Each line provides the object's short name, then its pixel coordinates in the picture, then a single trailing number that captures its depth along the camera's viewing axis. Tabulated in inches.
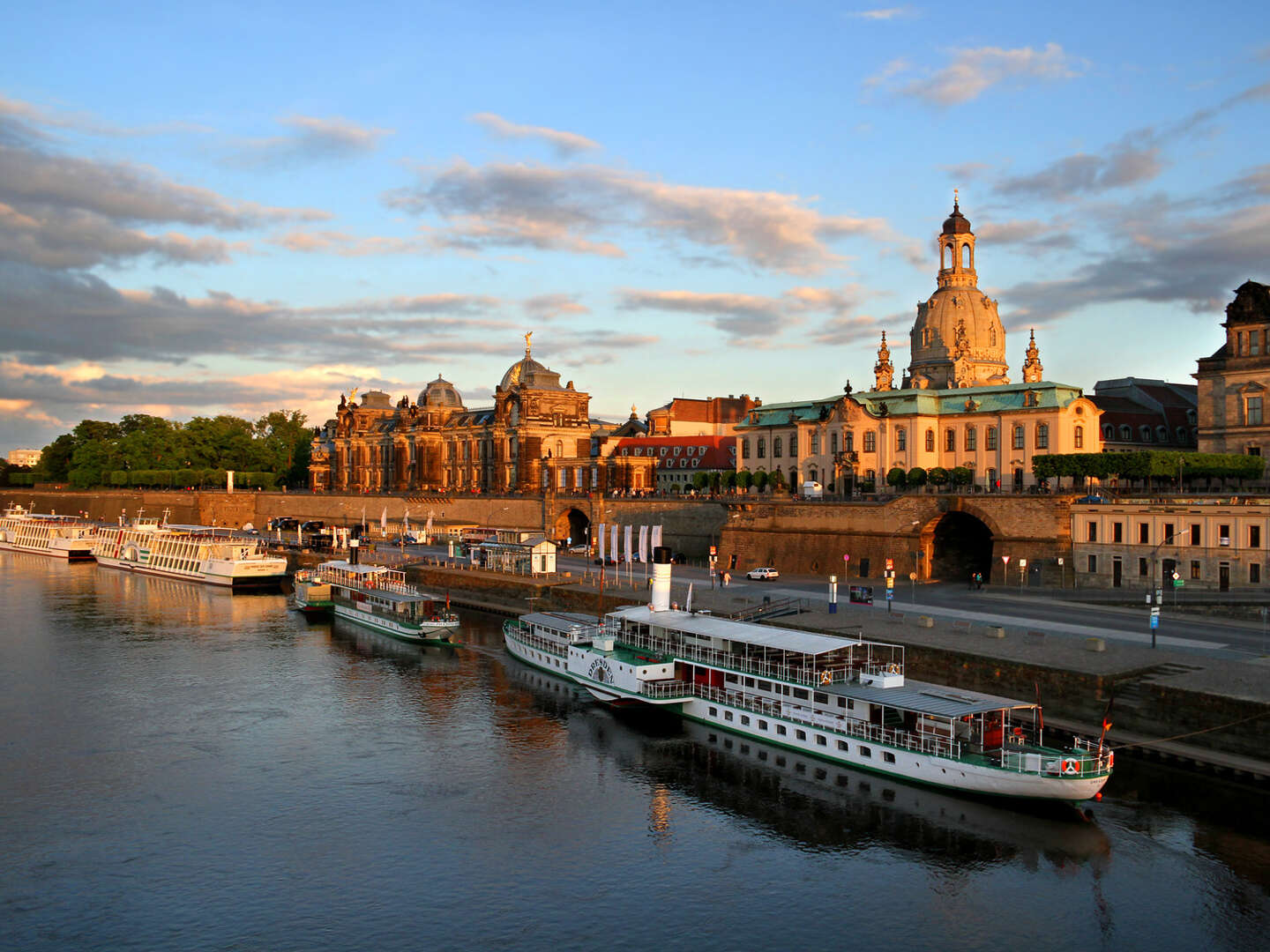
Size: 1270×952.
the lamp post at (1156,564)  1957.4
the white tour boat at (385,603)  2694.4
